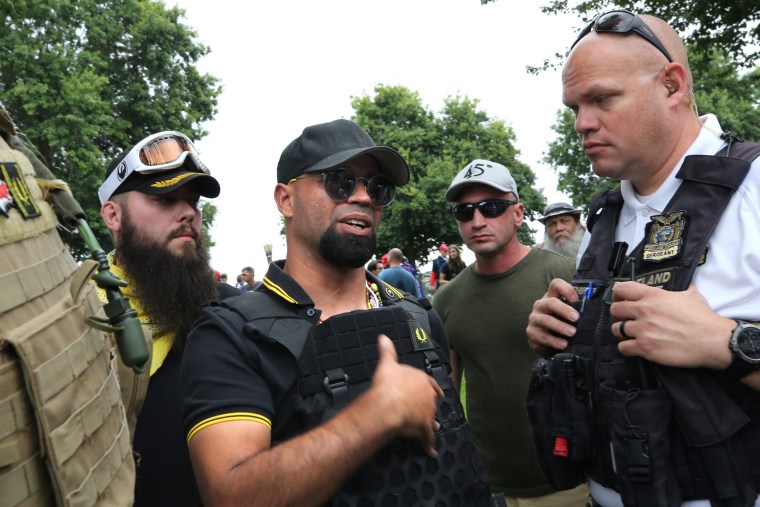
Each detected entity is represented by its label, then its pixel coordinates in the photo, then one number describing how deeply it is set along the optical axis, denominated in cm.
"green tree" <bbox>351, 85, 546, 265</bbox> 3522
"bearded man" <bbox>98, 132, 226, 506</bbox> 307
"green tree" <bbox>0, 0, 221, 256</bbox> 2089
